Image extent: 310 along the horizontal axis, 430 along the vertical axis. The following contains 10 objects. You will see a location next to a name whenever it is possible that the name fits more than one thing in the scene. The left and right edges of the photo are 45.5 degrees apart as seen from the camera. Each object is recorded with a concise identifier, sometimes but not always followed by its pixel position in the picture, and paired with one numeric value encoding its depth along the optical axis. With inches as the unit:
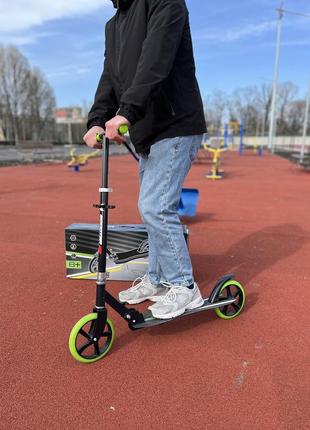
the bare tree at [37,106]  2356.1
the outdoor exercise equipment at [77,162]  585.0
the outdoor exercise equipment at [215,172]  484.3
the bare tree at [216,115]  2871.6
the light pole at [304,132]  633.2
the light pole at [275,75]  1367.0
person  81.0
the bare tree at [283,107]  3273.6
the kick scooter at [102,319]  82.7
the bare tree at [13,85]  2187.5
